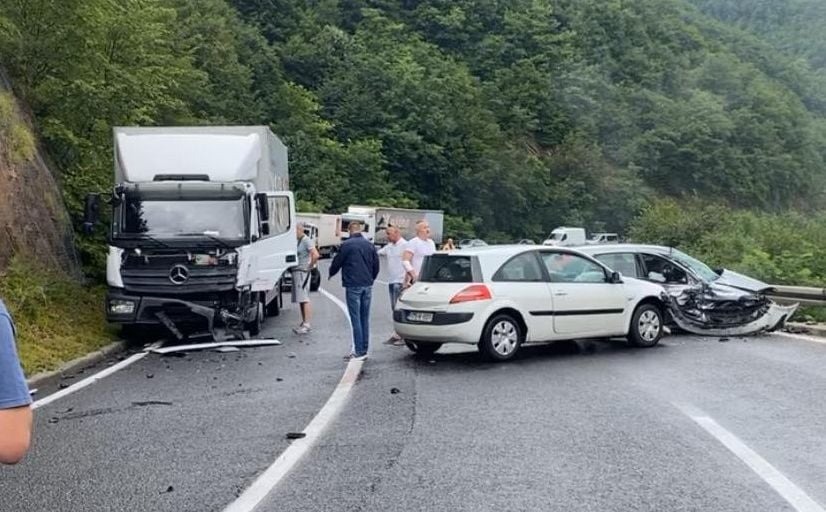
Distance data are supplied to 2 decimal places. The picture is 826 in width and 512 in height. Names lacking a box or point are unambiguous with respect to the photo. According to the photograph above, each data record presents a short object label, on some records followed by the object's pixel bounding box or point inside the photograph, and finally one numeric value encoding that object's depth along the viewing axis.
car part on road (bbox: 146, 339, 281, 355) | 13.43
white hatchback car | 11.74
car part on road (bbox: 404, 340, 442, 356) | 12.61
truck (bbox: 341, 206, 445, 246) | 54.25
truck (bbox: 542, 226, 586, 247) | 52.47
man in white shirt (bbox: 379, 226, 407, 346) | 14.64
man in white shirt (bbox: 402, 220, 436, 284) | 14.23
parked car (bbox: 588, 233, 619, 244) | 53.76
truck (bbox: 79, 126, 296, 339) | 13.96
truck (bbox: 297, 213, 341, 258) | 52.00
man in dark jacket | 12.44
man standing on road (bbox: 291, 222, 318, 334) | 16.05
